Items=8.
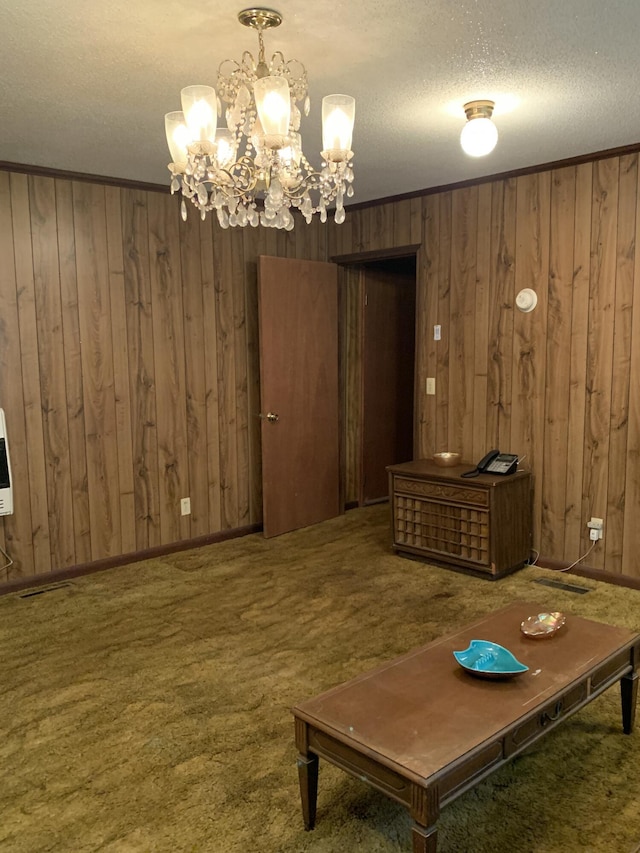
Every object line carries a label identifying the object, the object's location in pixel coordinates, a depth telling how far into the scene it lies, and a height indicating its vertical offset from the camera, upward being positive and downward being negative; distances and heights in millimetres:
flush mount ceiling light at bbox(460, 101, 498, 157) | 2941 +1022
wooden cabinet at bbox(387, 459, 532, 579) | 3980 -963
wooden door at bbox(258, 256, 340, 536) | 4852 -188
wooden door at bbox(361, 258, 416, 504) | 5785 -42
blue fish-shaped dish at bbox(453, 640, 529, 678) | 1965 -905
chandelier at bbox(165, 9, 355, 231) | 2169 +797
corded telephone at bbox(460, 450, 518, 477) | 4129 -634
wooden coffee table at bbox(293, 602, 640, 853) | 1624 -952
